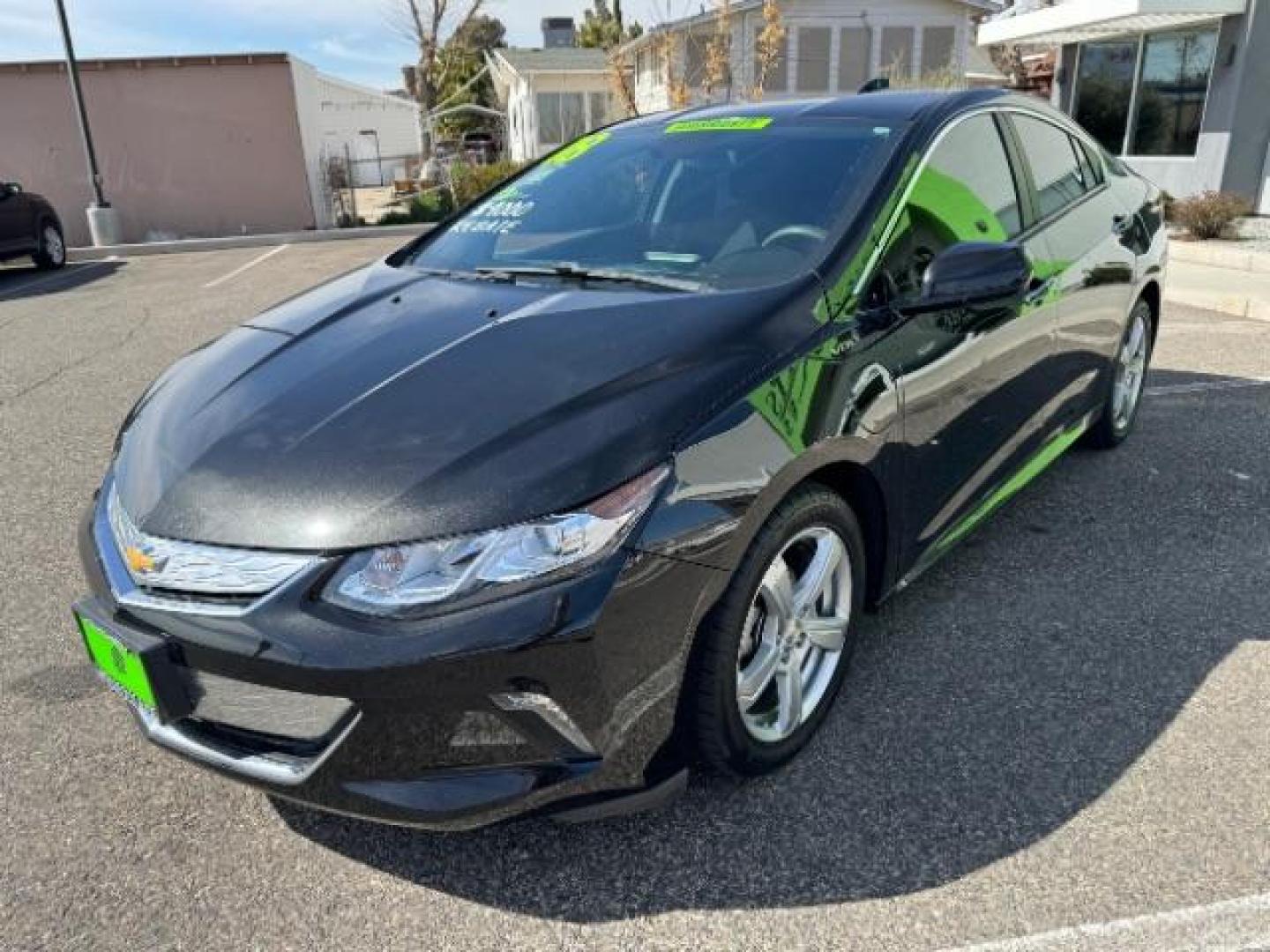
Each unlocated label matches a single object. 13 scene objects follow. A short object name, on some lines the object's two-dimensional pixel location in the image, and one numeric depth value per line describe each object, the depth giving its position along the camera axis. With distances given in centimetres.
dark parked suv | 1285
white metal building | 1867
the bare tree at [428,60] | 3234
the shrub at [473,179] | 1794
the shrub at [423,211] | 1841
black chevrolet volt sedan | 185
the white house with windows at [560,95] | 3197
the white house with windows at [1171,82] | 1214
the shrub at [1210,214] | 1028
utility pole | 1534
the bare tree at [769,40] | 1255
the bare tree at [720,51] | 1309
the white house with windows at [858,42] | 2697
